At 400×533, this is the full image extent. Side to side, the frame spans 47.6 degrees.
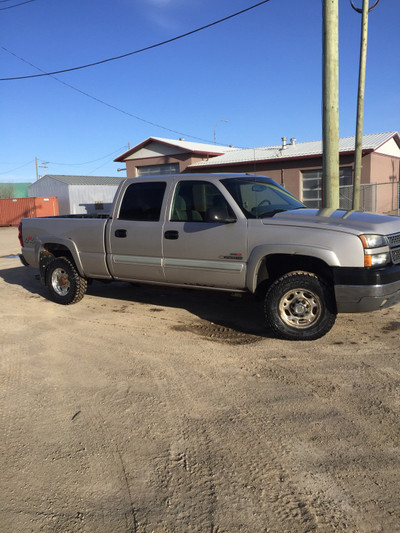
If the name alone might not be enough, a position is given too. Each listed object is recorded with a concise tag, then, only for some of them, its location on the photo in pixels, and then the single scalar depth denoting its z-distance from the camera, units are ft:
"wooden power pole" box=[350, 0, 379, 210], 36.60
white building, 149.38
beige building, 76.02
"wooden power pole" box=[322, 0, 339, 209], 24.93
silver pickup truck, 15.64
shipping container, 117.19
